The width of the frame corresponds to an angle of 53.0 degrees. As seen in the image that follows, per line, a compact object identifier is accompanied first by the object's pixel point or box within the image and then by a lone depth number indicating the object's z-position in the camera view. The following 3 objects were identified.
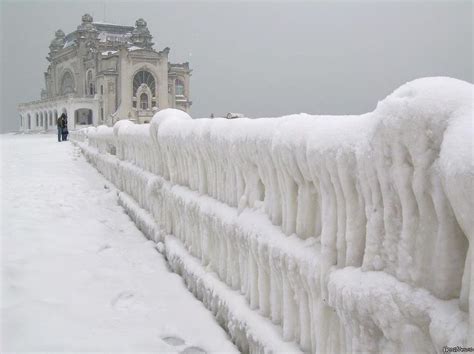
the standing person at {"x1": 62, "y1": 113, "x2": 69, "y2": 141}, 29.99
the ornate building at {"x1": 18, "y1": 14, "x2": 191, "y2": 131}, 57.94
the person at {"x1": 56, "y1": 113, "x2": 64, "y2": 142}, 28.47
